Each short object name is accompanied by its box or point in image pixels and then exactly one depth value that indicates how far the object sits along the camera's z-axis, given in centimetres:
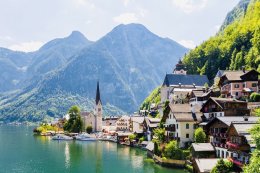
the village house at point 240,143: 3705
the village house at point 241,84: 6590
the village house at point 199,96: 6377
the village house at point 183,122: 5373
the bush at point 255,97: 5914
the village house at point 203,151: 4504
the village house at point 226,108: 4961
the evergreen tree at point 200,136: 4836
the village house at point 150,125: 7735
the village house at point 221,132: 4269
